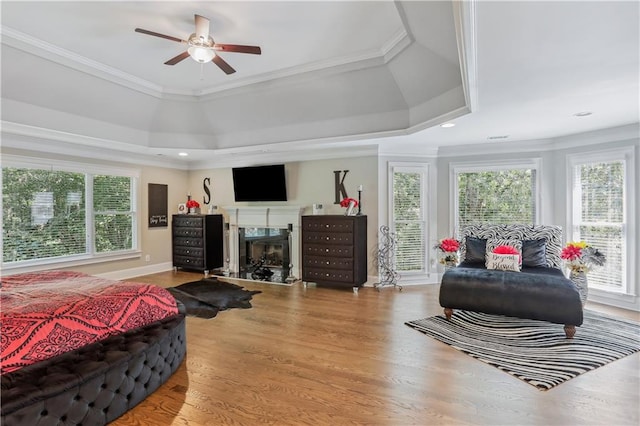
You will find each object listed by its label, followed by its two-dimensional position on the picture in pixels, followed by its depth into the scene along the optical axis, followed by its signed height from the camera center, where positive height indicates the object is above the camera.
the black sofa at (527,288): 3.41 -0.91
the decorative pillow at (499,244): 4.53 -0.50
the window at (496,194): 5.53 +0.27
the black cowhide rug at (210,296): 4.46 -1.35
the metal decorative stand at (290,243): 6.27 -0.66
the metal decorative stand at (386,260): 5.71 -0.90
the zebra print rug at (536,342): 2.80 -1.39
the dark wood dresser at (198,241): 6.72 -0.64
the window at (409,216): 5.87 -0.12
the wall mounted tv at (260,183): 6.42 +0.57
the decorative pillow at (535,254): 4.48 -0.64
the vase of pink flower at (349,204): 5.61 +0.11
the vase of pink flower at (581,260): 4.17 -0.70
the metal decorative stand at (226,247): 7.12 -0.80
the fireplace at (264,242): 6.39 -0.66
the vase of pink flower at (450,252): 4.68 -0.63
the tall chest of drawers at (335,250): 5.38 -0.68
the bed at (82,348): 1.84 -0.94
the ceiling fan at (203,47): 3.02 +1.59
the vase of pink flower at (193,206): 6.98 +0.12
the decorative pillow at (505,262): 4.16 -0.70
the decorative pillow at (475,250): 4.76 -0.62
